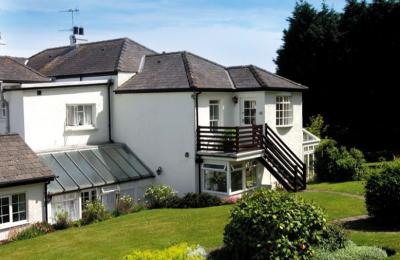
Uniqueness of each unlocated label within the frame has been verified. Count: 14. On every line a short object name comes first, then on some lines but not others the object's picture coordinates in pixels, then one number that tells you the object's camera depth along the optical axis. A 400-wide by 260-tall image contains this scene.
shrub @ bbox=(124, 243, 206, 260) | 9.06
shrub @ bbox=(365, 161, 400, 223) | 16.30
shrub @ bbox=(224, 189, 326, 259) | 11.88
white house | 24.20
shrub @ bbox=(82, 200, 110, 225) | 22.31
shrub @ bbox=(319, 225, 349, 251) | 12.72
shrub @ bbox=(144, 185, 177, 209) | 24.26
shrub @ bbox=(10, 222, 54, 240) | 20.22
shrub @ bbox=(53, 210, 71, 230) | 21.52
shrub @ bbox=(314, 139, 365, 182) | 29.62
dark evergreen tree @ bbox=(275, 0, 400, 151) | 40.69
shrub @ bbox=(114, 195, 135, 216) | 23.32
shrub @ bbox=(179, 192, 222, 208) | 23.47
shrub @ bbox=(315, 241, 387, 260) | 12.23
